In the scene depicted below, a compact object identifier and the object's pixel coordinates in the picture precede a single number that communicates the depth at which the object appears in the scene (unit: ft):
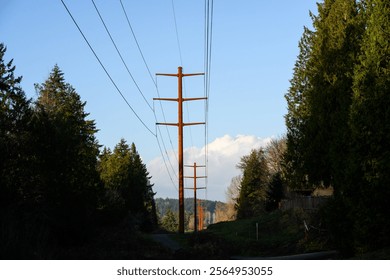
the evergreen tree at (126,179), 205.16
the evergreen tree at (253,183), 250.98
